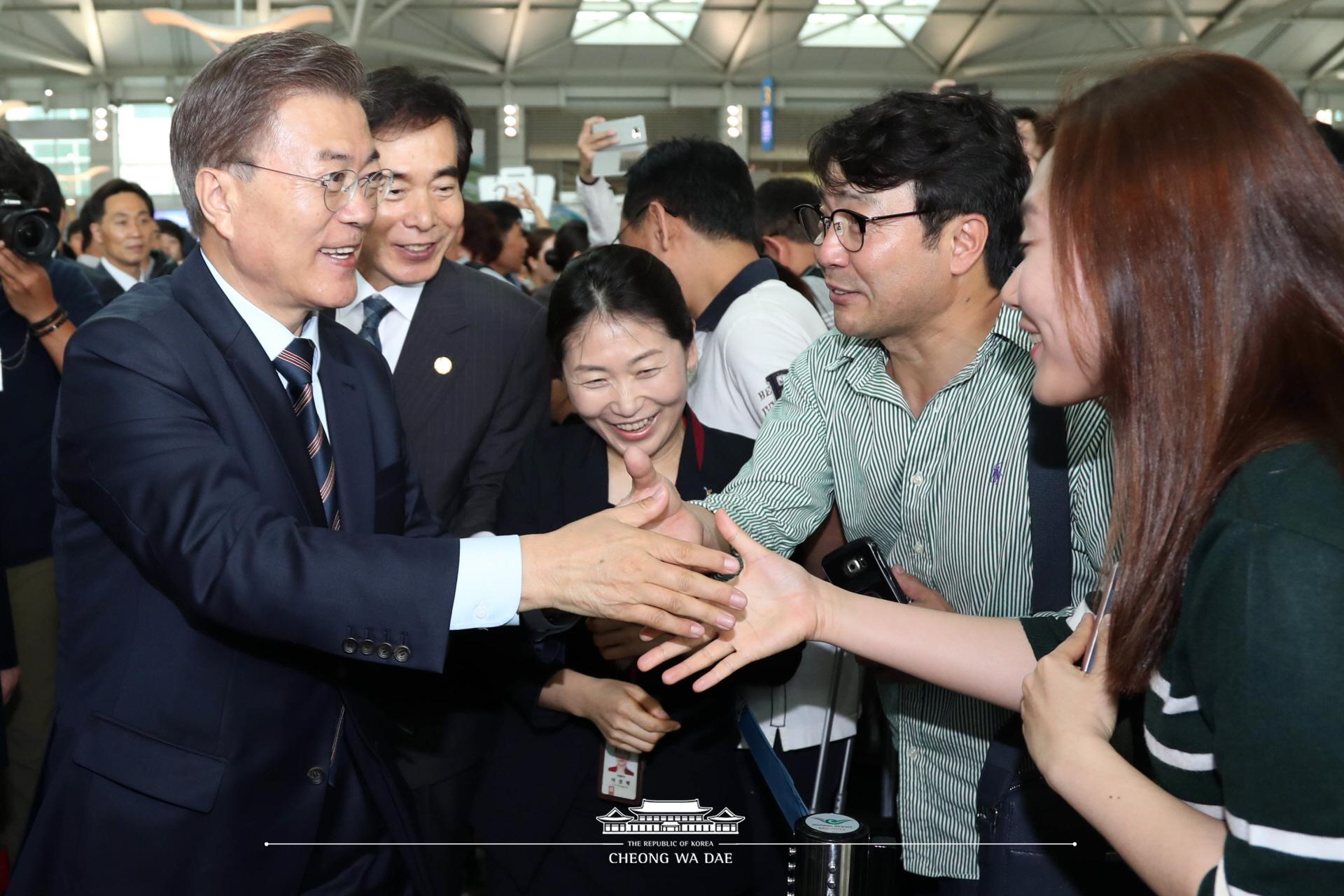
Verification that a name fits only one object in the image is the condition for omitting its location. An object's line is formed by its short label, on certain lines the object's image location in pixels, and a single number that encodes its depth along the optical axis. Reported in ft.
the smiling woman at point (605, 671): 6.25
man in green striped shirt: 5.84
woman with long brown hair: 3.01
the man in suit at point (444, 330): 7.77
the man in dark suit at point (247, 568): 4.56
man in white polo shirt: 9.11
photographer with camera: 9.86
